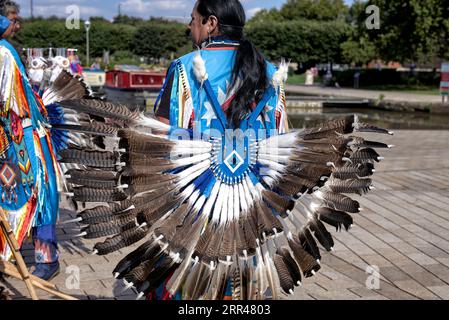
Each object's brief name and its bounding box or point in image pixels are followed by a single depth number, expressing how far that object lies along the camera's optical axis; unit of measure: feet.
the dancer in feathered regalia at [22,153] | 12.50
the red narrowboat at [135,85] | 76.02
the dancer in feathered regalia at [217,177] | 7.88
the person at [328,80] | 136.05
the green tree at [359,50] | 120.76
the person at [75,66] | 32.73
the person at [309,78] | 135.54
